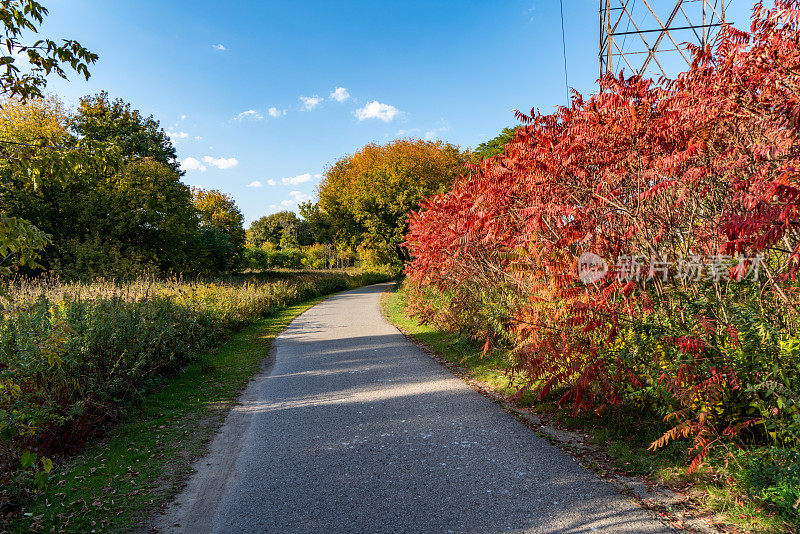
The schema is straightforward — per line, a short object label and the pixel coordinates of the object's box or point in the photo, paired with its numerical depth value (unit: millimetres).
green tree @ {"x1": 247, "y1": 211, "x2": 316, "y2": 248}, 63125
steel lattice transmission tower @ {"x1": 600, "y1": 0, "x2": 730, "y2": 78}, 11633
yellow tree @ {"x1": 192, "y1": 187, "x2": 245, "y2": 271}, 26406
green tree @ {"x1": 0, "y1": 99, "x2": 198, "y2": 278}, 19328
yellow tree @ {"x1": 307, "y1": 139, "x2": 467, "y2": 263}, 26812
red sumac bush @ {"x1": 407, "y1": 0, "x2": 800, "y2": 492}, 3400
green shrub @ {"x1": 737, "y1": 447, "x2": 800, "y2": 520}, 2994
